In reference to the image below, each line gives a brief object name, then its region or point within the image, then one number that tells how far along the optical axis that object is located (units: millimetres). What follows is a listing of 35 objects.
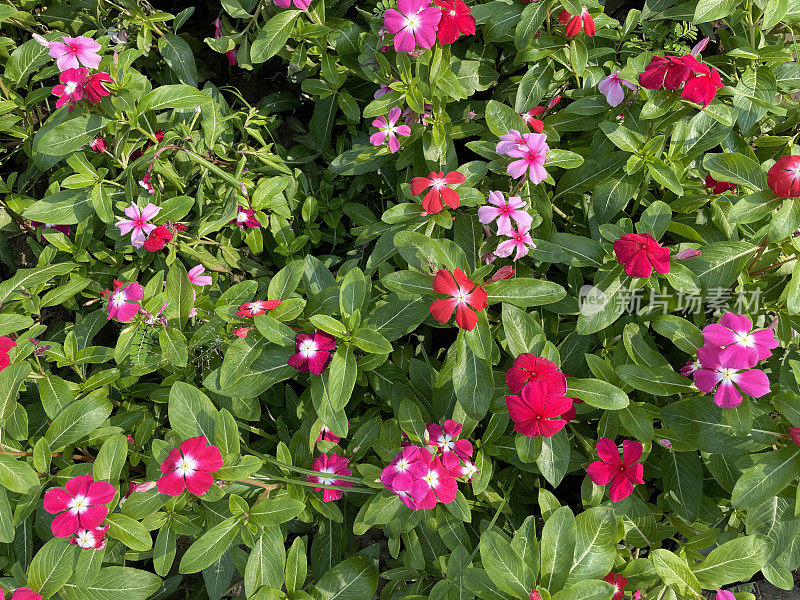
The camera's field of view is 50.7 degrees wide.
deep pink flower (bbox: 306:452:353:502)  581
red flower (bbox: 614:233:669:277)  525
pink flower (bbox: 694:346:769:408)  492
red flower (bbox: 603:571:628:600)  543
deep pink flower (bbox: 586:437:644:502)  548
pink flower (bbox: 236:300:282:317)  568
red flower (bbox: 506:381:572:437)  497
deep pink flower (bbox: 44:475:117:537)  520
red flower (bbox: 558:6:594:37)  617
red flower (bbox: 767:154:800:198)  511
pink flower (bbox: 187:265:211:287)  663
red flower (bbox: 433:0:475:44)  583
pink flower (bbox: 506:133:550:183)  567
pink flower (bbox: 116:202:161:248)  642
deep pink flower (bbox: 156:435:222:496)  520
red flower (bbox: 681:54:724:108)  545
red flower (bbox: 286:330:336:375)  550
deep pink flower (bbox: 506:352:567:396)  505
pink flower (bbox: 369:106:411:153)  643
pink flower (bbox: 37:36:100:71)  623
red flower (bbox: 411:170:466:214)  575
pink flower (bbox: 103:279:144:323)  615
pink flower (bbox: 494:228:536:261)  576
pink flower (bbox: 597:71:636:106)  604
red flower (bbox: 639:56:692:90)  545
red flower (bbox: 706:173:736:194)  606
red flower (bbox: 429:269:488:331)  503
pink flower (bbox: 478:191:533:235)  569
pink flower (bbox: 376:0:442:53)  578
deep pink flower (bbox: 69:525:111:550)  530
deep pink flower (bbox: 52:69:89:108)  613
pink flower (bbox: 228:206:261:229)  687
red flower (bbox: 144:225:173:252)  640
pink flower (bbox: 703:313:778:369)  487
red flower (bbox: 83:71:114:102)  605
